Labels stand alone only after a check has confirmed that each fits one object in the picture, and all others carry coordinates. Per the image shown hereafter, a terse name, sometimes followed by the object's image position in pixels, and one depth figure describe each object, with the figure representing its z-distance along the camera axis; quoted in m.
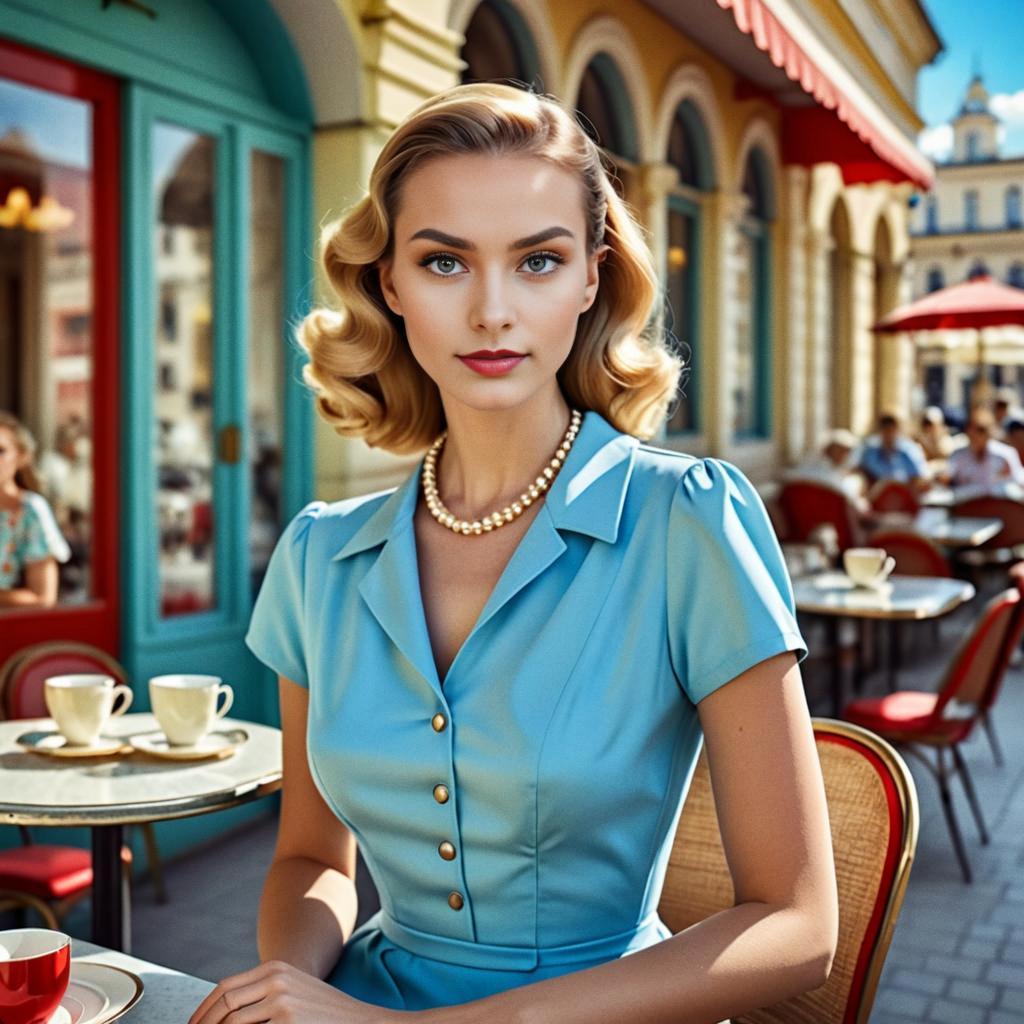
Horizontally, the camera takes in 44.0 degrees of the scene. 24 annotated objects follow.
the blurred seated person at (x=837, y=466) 10.12
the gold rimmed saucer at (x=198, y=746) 2.48
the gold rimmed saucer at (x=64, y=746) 2.51
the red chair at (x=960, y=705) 4.37
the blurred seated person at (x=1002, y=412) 12.73
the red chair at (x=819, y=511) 8.48
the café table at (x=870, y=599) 5.08
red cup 1.19
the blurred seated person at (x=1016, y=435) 11.09
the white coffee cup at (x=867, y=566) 5.36
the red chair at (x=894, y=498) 9.34
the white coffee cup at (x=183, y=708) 2.51
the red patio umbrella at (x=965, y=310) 10.21
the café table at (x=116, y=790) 2.17
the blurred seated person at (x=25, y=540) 4.27
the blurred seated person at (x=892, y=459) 10.44
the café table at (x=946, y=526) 7.38
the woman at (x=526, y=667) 1.35
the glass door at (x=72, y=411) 4.25
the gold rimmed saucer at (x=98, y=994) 1.29
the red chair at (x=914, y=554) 6.49
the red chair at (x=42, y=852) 3.10
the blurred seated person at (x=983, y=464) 9.94
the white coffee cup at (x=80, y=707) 2.54
